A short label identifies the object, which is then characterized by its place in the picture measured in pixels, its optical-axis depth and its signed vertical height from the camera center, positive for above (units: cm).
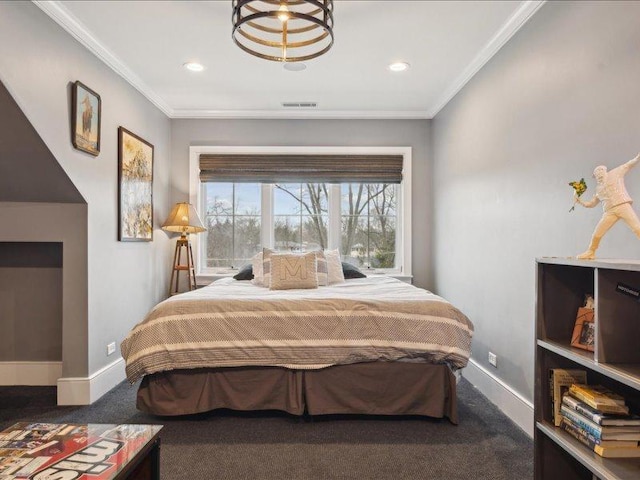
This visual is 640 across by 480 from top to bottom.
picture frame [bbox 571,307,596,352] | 158 -35
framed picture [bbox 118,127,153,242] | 347 +44
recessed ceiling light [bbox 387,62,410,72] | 340 +139
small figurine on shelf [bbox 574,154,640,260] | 148 +13
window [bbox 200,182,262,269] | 482 +21
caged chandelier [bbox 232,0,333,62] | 190 +137
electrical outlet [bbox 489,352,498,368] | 301 -86
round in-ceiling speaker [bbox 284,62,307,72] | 338 +139
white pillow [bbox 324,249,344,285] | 391 -28
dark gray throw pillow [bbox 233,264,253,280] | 402 -34
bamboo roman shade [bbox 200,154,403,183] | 464 +78
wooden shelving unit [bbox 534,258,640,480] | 139 -39
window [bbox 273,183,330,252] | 484 +27
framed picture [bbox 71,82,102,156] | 283 +83
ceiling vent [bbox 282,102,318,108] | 432 +137
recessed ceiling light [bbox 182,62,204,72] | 339 +139
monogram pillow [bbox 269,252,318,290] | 346 -28
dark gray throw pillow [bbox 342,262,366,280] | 411 -32
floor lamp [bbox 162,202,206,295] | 421 +10
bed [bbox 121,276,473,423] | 251 -69
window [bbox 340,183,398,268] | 483 +17
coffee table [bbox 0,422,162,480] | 127 -70
